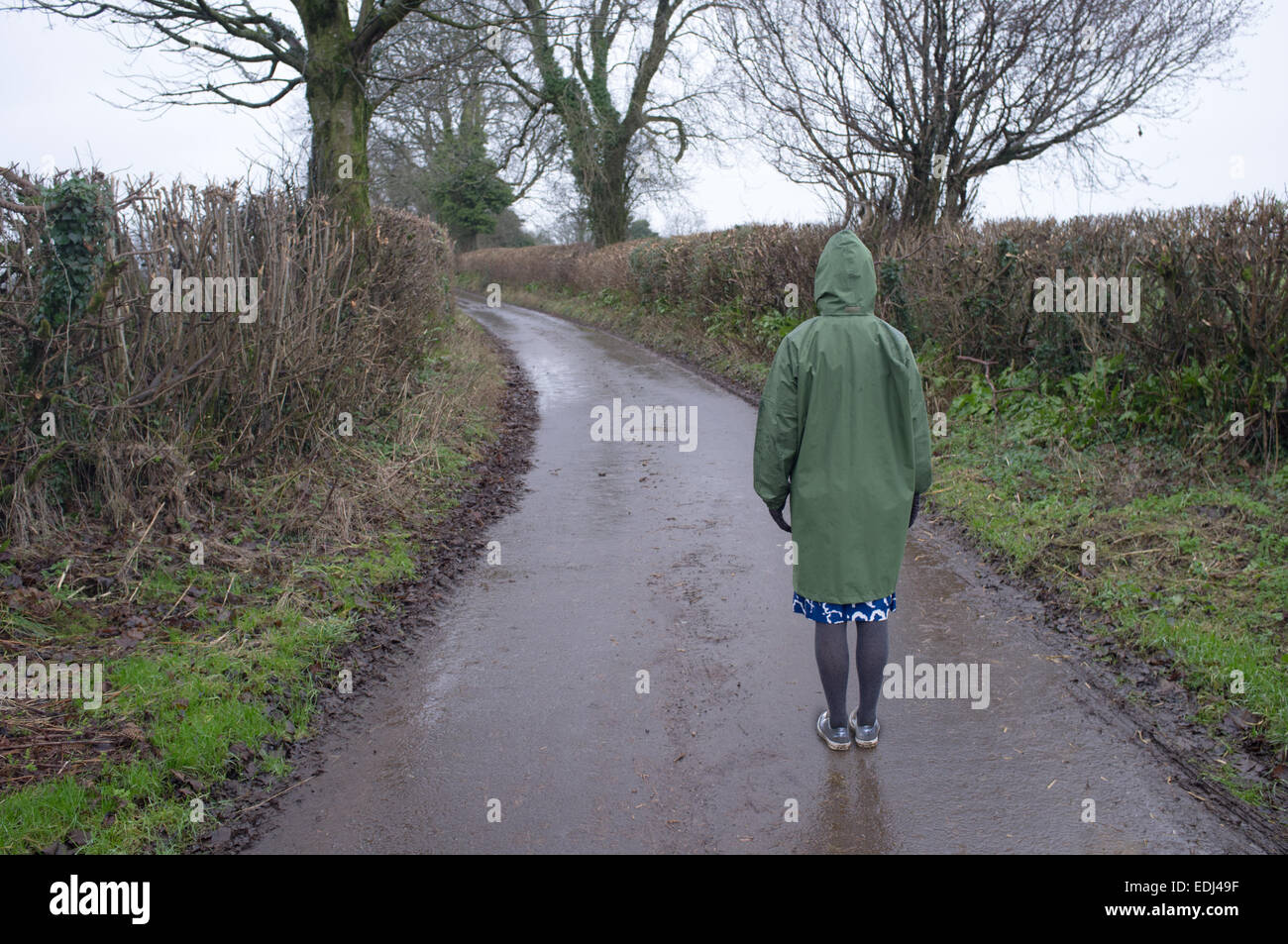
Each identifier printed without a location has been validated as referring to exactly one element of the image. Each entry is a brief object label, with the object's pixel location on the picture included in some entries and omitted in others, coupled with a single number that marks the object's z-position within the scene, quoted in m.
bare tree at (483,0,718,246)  27.78
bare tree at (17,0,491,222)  11.23
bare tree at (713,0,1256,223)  14.03
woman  3.88
